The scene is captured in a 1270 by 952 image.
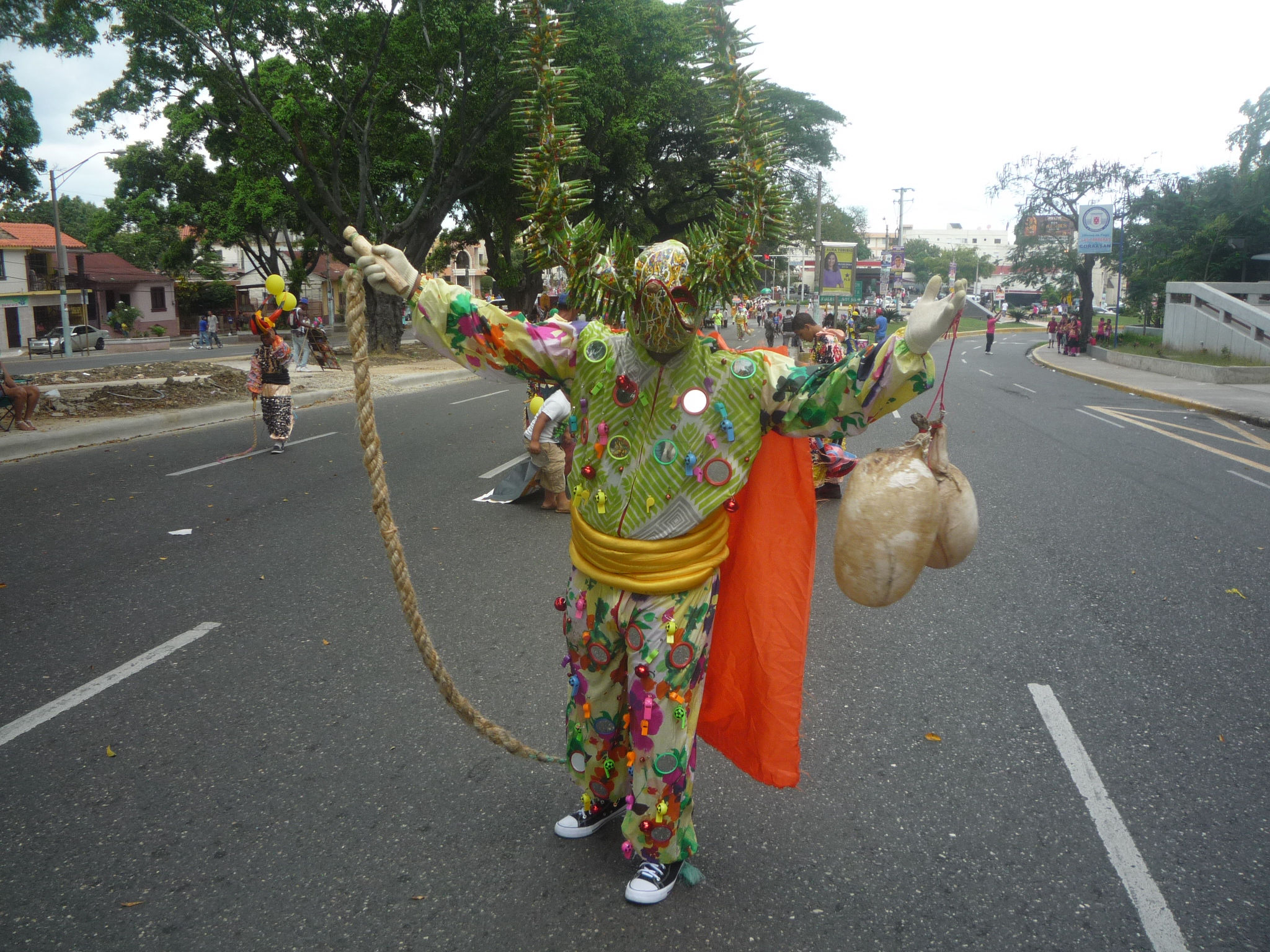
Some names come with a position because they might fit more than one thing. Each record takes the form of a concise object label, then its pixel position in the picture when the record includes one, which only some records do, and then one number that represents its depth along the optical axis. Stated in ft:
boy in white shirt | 21.84
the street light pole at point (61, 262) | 90.94
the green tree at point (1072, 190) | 111.75
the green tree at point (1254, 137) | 103.56
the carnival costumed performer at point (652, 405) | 7.88
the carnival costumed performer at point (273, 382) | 32.58
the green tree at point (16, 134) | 52.19
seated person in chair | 36.01
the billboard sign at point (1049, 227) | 126.11
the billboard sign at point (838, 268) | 113.29
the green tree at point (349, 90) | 58.90
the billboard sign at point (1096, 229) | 98.02
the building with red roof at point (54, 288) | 138.62
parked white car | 106.73
